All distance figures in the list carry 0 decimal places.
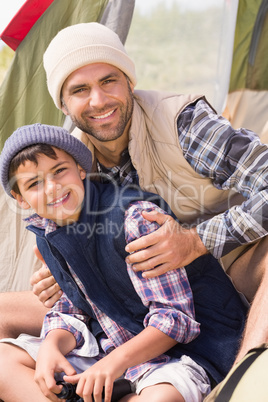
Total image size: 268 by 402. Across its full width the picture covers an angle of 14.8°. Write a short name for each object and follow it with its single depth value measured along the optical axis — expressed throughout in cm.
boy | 195
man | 211
